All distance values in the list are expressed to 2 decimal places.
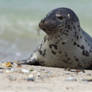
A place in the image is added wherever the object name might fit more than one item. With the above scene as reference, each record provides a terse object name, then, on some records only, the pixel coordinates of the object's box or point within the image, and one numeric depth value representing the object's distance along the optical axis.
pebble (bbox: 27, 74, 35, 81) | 10.13
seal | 13.10
